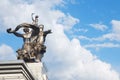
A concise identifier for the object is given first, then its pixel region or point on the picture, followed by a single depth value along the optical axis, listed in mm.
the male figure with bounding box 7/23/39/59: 63750
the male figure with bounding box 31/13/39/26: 67312
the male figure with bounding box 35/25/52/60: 65438
